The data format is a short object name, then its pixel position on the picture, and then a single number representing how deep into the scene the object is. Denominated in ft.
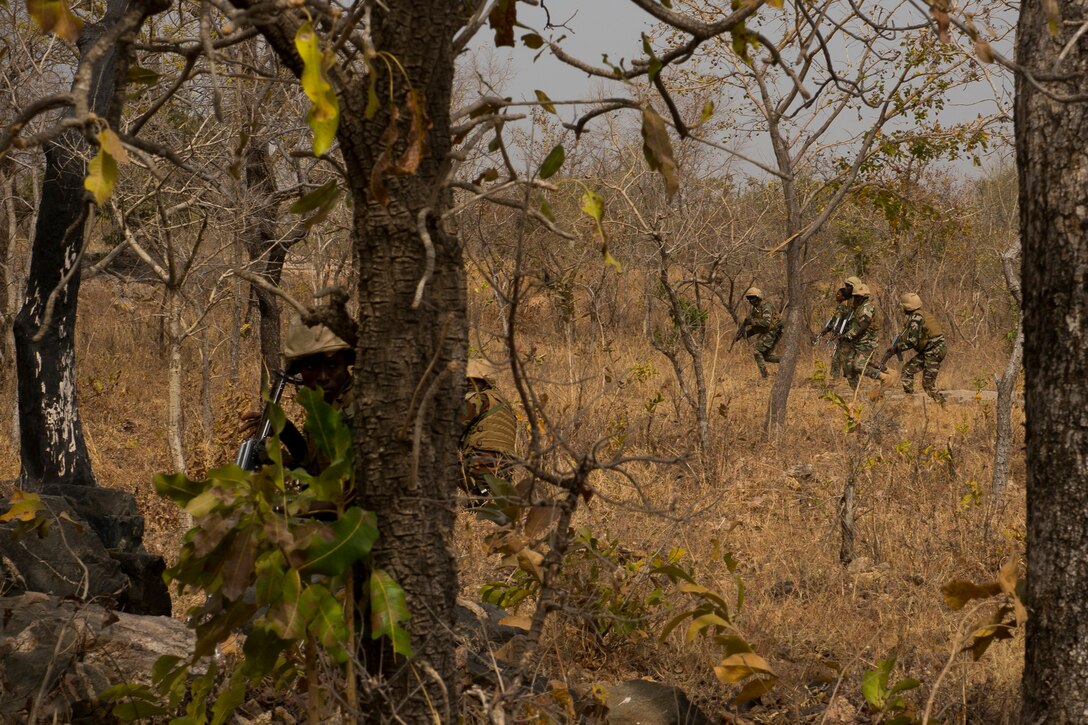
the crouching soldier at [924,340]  80.89
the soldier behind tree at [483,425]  30.96
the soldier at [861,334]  87.76
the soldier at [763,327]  98.12
